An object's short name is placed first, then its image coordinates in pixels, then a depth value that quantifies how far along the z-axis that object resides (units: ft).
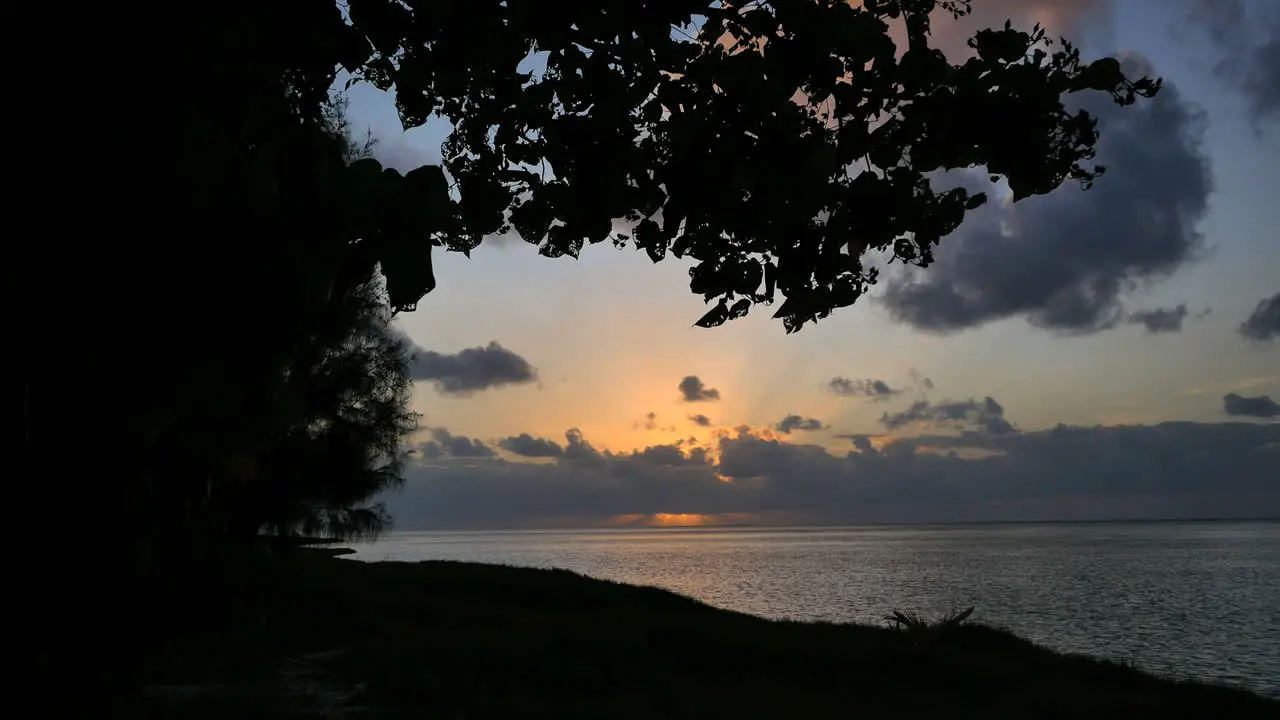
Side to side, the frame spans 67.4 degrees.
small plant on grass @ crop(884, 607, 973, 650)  76.05
